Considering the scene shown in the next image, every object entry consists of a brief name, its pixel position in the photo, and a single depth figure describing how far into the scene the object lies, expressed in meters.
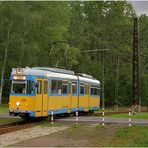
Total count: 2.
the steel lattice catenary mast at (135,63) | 42.54
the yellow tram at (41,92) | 28.31
